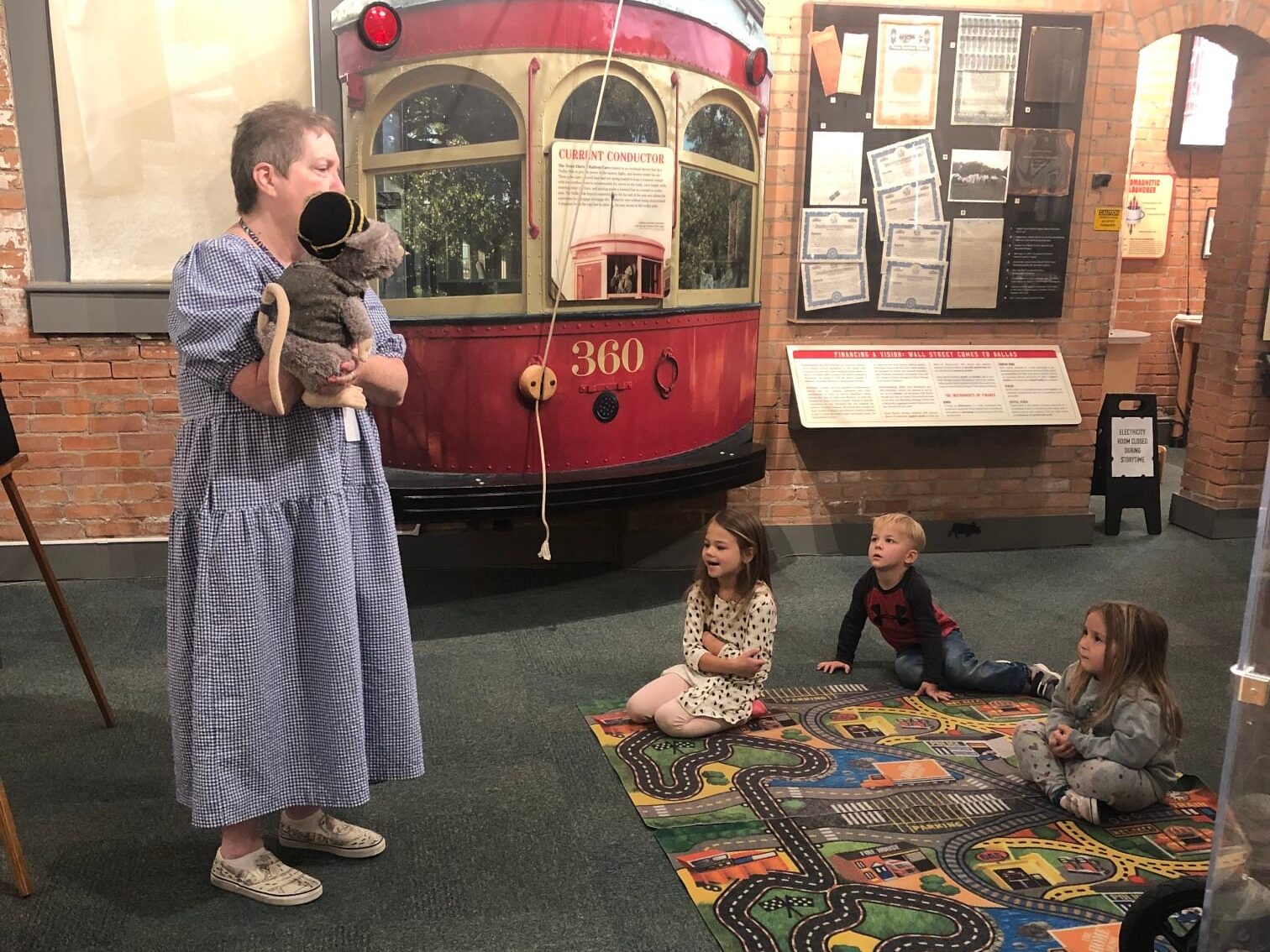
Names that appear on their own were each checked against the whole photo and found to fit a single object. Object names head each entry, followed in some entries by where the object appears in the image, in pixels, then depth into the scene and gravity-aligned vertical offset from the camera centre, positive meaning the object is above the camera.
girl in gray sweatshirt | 2.64 -1.13
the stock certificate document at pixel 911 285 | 4.95 -0.17
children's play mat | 2.29 -1.38
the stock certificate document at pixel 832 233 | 4.83 +0.06
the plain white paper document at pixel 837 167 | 4.76 +0.34
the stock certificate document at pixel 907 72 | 4.73 +0.75
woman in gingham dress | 2.04 -0.61
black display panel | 4.74 +0.48
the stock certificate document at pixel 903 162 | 4.82 +0.37
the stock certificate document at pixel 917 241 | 4.91 +0.03
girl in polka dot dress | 3.07 -1.11
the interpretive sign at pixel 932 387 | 4.89 -0.62
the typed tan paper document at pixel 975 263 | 4.98 -0.06
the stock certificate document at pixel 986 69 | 4.79 +0.78
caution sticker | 5.11 +0.15
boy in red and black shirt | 3.46 -1.22
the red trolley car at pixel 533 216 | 3.50 +0.08
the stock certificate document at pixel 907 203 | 4.86 +0.20
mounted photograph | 4.91 +0.33
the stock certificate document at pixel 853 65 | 4.69 +0.77
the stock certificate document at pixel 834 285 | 4.88 -0.17
